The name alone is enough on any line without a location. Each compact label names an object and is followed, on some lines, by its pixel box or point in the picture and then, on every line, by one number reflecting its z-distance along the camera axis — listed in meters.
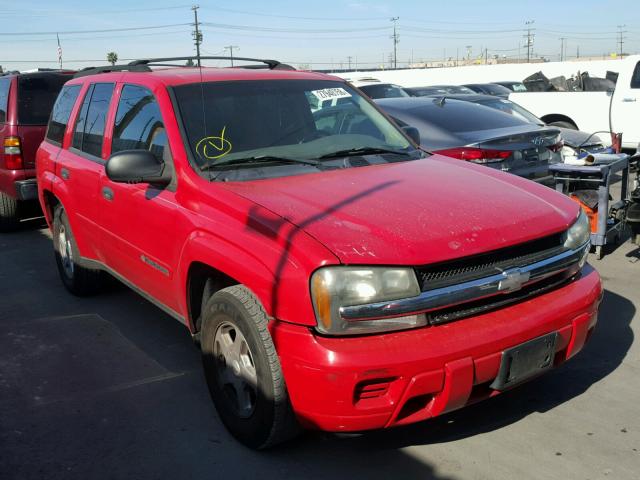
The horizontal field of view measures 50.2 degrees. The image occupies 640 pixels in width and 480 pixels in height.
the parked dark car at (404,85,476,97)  19.93
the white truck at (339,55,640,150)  10.80
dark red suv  8.23
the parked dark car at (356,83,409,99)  16.98
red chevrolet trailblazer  2.79
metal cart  6.17
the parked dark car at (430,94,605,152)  8.55
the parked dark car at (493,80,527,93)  24.03
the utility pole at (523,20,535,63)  93.94
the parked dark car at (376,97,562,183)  6.89
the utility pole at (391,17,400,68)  98.56
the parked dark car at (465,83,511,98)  20.88
